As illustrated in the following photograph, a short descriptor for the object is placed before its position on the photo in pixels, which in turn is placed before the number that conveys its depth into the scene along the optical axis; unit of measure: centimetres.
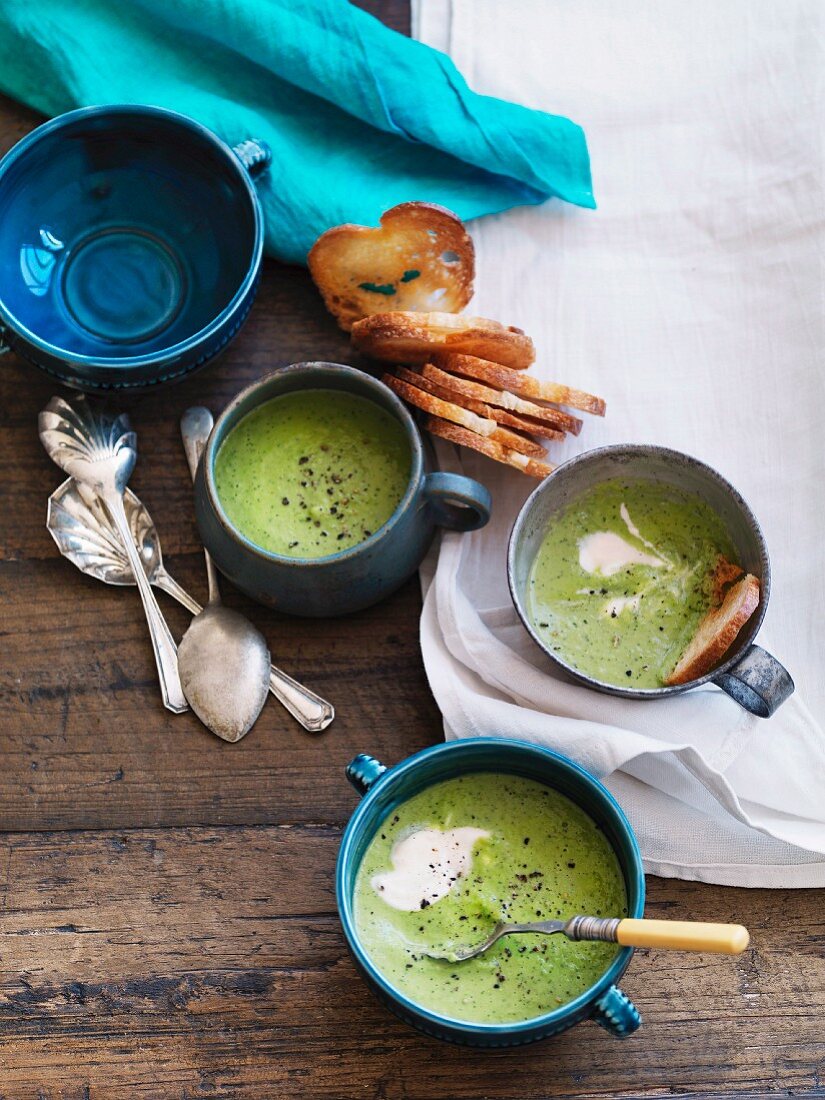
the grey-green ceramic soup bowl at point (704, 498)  78
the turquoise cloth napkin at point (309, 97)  87
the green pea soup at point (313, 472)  82
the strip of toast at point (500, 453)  82
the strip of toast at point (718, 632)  78
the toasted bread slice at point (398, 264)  84
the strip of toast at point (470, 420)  82
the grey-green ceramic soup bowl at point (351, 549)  80
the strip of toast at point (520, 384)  82
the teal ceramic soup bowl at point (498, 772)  73
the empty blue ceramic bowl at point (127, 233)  85
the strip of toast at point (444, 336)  82
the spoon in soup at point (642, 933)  69
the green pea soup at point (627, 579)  81
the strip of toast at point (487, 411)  82
